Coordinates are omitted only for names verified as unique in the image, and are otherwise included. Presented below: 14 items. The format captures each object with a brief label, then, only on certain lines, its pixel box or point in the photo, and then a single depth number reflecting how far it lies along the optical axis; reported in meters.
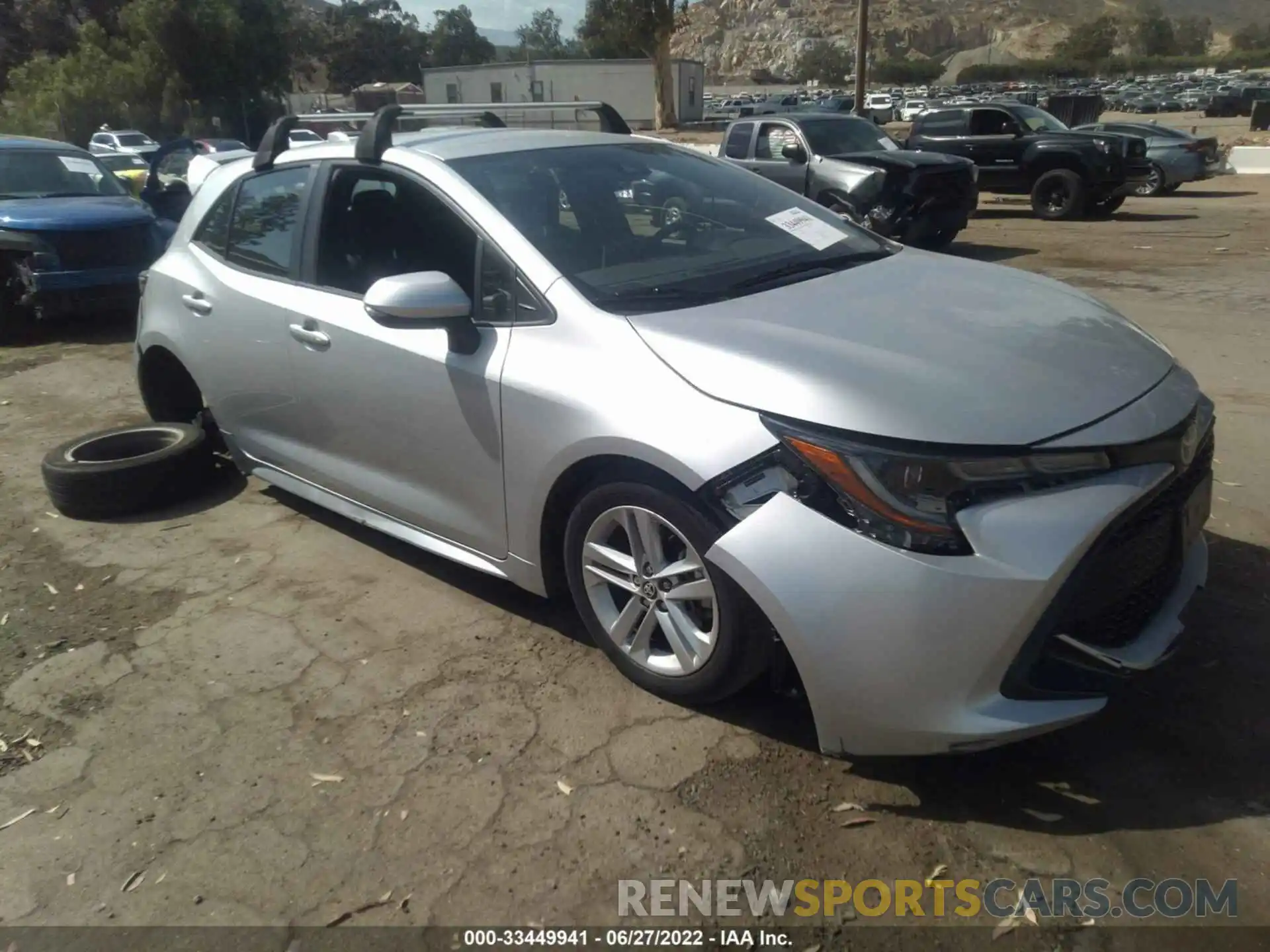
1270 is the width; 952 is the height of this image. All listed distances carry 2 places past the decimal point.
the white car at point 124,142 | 29.91
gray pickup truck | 11.86
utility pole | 25.94
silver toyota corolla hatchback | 2.47
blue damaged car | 8.66
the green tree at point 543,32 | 116.56
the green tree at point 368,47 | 87.25
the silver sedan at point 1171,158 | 18.38
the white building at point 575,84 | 41.06
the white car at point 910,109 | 53.61
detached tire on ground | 4.79
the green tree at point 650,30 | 45.81
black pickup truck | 15.45
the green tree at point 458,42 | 100.12
